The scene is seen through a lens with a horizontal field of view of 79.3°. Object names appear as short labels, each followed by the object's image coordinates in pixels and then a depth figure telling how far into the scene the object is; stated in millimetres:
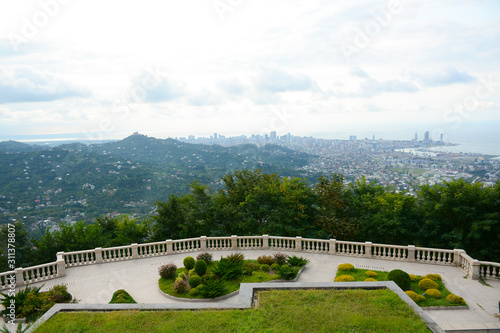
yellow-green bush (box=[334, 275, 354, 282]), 13883
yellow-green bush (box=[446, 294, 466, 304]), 11979
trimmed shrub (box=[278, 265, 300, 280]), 14529
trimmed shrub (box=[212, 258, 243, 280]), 14352
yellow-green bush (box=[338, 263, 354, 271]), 15359
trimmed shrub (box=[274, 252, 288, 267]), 16234
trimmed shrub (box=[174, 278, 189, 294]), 13422
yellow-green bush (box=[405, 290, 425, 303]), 12195
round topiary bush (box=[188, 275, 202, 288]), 13609
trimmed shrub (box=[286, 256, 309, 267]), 15922
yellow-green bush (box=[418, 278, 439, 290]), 13094
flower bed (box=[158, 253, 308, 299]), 13141
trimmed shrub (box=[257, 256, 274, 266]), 16219
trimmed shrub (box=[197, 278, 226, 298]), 12805
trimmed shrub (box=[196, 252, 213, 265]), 16547
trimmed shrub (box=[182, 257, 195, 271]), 15639
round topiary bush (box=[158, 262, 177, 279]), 14847
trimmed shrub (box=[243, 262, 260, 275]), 14953
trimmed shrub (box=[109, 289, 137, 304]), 12283
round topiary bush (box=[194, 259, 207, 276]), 14664
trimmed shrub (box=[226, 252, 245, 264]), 16039
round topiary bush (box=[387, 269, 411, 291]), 12961
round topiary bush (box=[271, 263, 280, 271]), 15181
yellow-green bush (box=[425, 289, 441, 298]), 12458
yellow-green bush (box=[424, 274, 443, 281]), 14016
